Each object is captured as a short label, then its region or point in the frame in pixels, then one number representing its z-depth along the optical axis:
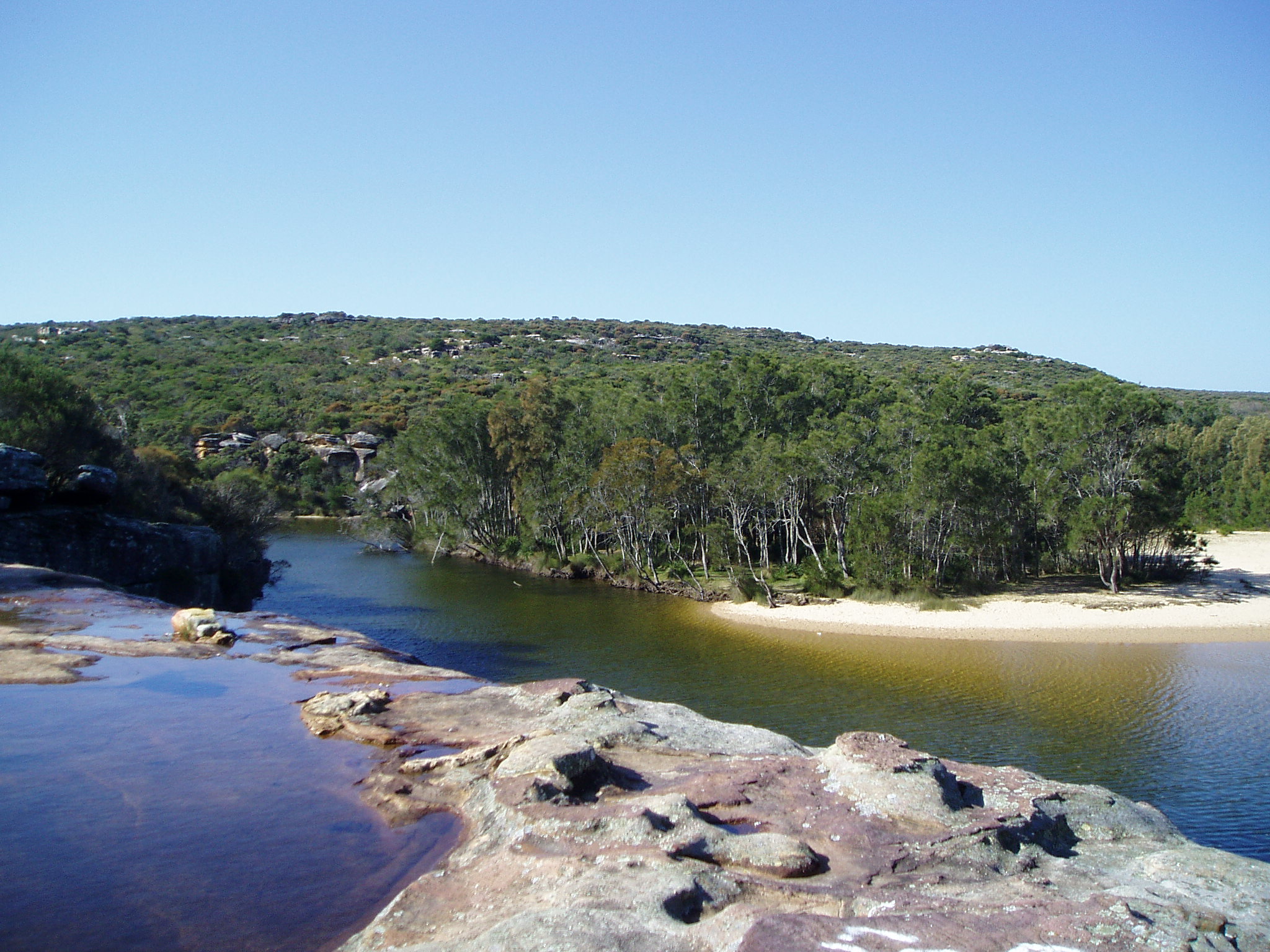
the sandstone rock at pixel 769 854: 9.82
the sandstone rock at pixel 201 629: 23.73
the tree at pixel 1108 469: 40.38
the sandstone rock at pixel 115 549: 33.84
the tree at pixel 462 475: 61.16
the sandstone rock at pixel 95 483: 35.03
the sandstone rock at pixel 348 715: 16.27
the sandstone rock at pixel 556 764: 12.18
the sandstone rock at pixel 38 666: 19.14
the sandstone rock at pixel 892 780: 11.52
